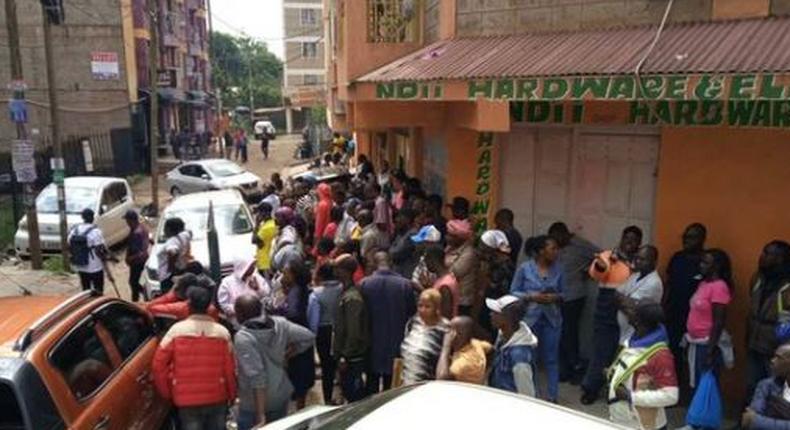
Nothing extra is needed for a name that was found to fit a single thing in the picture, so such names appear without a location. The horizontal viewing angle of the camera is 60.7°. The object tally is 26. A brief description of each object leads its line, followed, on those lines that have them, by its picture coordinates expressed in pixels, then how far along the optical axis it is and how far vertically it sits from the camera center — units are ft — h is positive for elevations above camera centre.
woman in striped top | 15.28 -5.32
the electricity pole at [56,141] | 40.70 -2.51
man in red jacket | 14.88 -5.68
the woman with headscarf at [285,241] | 22.52 -5.03
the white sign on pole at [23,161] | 38.17 -3.27
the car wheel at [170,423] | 17.15 -8.08
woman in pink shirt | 17.38 -5.28
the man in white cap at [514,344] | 14.78 -5.15
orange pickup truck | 11.71 -5.16
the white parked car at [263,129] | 127.75 -4.84
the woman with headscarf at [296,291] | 19.43 -5.36
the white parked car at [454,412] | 9.54 -4.52
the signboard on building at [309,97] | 82.33 +0.96
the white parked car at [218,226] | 32.28 -6.59
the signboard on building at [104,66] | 89.66 +4.96
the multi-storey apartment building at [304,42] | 242.58 +22.58
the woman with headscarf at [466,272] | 20.16 -4.91
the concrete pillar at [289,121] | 212.64 -5.08
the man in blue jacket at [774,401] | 13.05 -5.73
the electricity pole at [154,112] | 62.54 -0.78
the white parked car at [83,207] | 45.06 -7.30
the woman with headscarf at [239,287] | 20.39 -5.50
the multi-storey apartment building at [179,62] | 101.19 +8.39
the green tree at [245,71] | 233.35 +13.88
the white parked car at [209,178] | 70.08 -7.74
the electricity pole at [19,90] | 39.19 +0.72
